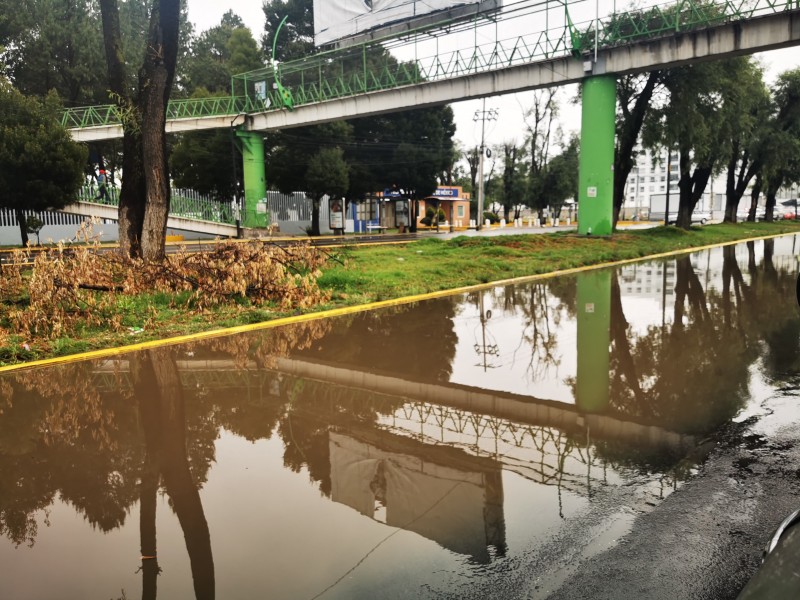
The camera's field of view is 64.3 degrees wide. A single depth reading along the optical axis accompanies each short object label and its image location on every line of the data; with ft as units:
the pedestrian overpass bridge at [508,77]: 71.97
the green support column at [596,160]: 81.00
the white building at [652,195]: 248.73
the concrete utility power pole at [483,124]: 161.43
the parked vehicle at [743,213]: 242.66
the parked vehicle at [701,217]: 186.80
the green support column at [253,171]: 121.29
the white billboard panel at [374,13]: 95.20
